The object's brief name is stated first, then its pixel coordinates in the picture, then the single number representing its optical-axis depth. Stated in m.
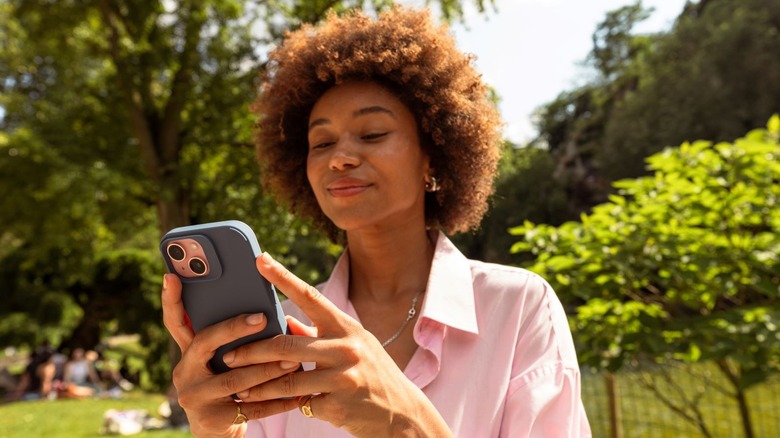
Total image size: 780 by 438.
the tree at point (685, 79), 14.50
